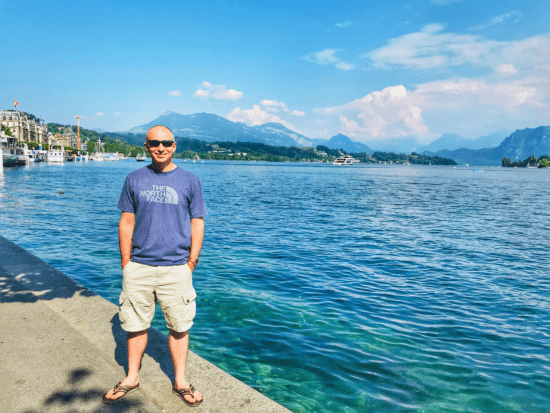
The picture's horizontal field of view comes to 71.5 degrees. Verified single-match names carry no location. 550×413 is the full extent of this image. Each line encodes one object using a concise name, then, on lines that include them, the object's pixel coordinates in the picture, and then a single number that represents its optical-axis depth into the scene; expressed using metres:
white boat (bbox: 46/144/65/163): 153.38
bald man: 4.22
